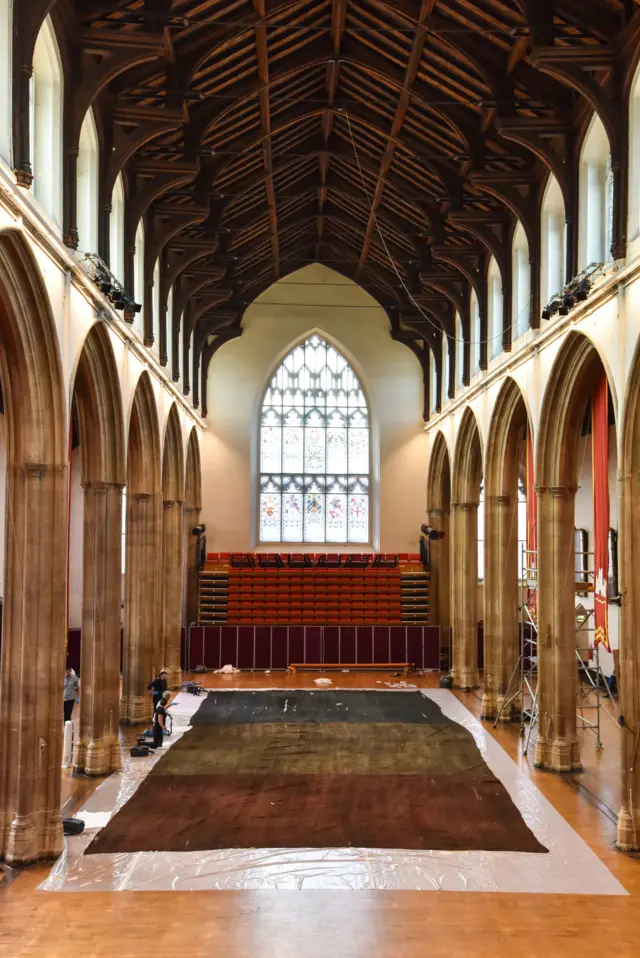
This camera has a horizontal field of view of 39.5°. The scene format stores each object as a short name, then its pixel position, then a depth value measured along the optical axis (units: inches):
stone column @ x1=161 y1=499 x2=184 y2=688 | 746.8
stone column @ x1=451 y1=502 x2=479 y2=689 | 763.4
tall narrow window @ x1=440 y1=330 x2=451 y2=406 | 840.3
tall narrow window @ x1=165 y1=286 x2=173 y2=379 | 698.2
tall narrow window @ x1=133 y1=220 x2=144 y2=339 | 569.9
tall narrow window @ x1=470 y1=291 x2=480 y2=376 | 706.8
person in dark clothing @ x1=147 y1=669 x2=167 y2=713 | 543.5
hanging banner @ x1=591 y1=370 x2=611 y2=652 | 433.4
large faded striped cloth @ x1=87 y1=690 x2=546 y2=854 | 382.0
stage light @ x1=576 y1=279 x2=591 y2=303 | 429.8
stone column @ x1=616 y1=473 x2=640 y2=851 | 369.4
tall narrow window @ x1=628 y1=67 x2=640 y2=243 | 382.3
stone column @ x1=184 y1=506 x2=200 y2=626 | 903.7
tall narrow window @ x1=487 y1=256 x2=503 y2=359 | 635.5
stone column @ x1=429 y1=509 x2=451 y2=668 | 907.4
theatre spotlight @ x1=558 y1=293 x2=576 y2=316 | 445.7
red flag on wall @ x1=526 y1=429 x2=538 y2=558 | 550.0
